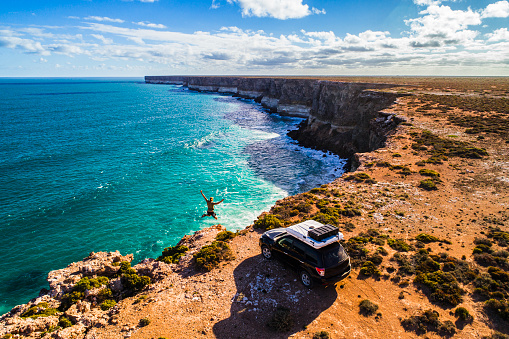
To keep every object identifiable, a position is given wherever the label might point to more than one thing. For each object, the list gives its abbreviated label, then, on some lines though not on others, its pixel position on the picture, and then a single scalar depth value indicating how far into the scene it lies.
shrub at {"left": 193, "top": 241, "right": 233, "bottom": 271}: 15.61
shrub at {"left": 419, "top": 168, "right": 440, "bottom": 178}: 25.27
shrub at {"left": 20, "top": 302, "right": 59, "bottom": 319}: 12.35
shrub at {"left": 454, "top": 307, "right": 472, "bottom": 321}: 10.64
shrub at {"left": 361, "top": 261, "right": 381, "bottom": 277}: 13.70
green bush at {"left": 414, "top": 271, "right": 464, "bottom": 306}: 11.65
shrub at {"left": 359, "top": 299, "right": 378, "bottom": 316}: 11.37
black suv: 11.80
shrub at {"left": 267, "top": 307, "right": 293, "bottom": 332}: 10.79
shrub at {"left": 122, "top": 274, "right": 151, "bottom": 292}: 14.88
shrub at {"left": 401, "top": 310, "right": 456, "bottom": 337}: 10.22
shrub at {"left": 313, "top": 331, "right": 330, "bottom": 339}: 10.11
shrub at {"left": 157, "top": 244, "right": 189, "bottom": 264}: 17.35
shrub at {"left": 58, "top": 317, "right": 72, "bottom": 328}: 11.95
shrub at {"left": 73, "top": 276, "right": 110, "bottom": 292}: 14.23
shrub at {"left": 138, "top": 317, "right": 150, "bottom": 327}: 11.56
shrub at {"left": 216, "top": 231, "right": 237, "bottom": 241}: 18.75
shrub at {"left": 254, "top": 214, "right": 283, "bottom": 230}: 18.99
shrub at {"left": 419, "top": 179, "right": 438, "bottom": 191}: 23.08
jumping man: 20.65
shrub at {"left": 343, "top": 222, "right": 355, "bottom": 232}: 17.98
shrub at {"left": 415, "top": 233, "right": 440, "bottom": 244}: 16.17
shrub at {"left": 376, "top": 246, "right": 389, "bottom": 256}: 15.20
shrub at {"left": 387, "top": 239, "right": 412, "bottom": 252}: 15.49
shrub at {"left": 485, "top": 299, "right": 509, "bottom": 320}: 10.55
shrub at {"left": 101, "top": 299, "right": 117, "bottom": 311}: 13.37
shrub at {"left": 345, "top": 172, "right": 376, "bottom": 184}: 25.83
